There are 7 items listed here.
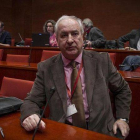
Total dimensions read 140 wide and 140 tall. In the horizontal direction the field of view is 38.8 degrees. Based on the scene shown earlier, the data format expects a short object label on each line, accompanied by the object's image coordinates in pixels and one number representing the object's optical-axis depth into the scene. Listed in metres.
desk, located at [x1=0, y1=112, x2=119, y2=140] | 0.78
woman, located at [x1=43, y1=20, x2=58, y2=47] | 4.34
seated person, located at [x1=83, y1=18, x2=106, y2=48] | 3.99
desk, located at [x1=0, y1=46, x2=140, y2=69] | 3.22
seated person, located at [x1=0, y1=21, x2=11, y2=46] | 4.93
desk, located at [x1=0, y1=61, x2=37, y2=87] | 2.30
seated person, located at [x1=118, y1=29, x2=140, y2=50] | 3.79
